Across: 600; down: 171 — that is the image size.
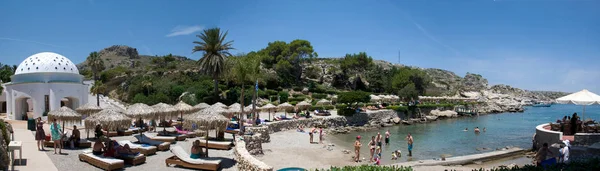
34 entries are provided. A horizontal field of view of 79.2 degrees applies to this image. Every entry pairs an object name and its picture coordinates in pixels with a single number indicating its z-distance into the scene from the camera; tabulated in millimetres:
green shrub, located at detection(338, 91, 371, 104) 41125
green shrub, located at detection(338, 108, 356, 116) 39459
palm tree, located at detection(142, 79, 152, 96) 53106
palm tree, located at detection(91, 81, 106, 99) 40406
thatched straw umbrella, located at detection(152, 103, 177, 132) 23219
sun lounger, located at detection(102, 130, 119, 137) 21144
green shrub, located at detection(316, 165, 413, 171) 8734
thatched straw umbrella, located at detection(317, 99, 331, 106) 44406
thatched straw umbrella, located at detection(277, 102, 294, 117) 33500
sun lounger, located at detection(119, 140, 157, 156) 15180
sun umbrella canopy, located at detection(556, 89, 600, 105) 18250
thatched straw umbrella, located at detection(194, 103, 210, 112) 27609
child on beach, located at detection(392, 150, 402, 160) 19492
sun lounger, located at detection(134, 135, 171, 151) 16453
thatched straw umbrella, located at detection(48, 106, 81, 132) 18828
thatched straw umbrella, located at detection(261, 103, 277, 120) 31978
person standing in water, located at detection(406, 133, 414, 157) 20689
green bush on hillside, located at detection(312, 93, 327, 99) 59803
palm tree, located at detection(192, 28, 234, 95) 39844
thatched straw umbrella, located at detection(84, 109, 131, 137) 16359
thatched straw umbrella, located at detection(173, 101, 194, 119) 25492
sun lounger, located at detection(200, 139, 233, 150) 17297
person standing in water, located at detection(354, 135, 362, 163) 18370
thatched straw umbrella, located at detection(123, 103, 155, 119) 21311
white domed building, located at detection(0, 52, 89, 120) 31359
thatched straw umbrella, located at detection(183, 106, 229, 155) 15211
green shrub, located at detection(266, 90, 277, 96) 55750
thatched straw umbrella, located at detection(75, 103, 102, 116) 23750
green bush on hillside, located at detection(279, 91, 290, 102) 52278
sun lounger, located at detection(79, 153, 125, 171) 12328
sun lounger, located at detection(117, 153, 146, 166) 13352
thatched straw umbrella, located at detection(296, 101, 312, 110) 36531
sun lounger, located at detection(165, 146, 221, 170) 13008
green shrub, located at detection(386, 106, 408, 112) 46888
